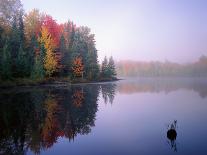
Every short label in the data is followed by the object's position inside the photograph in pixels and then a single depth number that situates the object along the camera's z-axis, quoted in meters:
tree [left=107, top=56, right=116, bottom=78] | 110.16
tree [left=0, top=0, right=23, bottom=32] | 71.12
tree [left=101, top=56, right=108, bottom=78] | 108.62
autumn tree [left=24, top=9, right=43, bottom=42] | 76.38
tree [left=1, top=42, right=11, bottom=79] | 53.81
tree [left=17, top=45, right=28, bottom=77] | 59.88
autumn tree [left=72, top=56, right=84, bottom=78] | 83.82
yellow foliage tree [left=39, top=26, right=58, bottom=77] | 69.44
